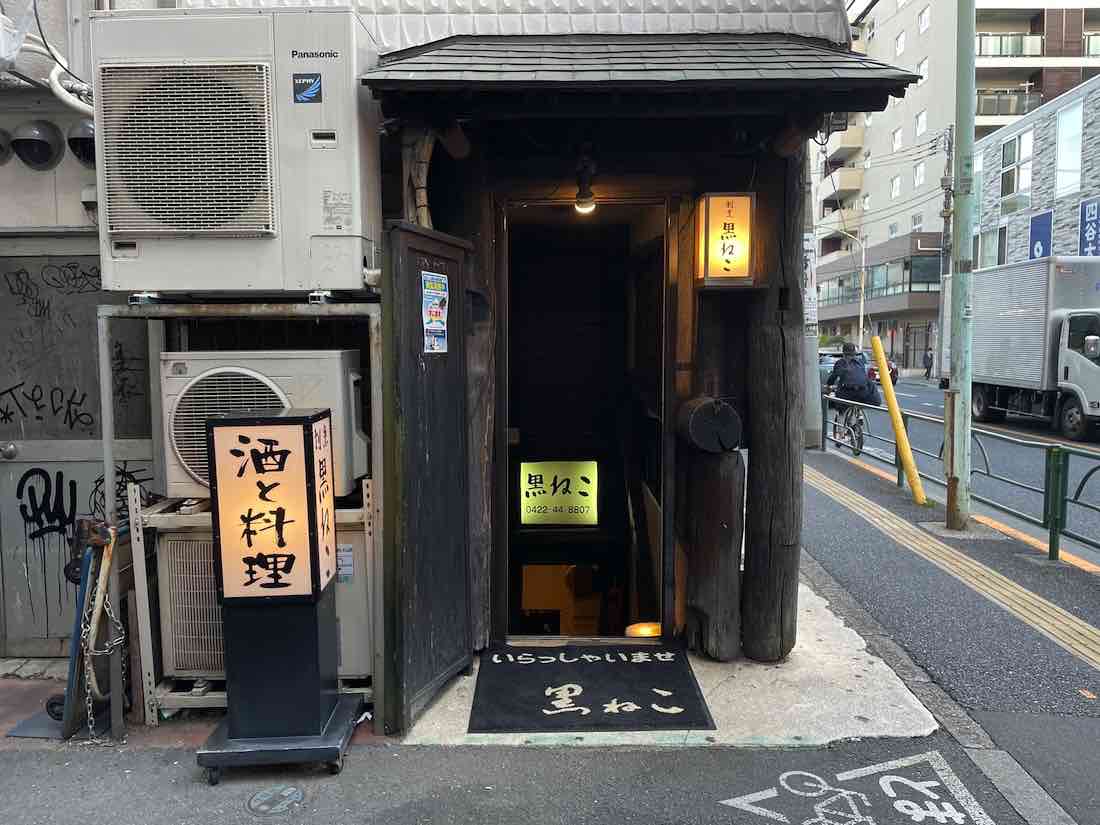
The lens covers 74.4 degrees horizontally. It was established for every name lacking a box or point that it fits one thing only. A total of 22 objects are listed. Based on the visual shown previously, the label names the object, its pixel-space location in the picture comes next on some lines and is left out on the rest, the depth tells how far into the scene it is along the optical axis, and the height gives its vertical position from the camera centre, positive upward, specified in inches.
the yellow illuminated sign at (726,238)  180.7 +30.3
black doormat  163.6 -80.9
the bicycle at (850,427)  506.6 -49.7
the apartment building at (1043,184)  906.1 +243.1
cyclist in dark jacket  665.6 -23.0
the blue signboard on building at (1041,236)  1011.3 +172.9
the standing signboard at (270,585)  142.1 -43.8
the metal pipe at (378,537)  159.0 -39.2
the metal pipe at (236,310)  157.9 +11.5
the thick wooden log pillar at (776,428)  186.9 -18.0
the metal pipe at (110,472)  156.3 -24.1
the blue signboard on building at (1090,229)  903.1 +161.6
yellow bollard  378.0 -41.8
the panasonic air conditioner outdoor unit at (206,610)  165.8 -56.8
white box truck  581.7 +13.2
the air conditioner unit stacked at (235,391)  159.6 -6.2
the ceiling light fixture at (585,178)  181.2 +46.2
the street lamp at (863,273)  1707.4 +210.6
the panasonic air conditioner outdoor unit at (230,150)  152.0 +45.3
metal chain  155.6 -60.7
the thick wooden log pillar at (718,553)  189.9 -51.1
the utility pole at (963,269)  304.0 +38.4
